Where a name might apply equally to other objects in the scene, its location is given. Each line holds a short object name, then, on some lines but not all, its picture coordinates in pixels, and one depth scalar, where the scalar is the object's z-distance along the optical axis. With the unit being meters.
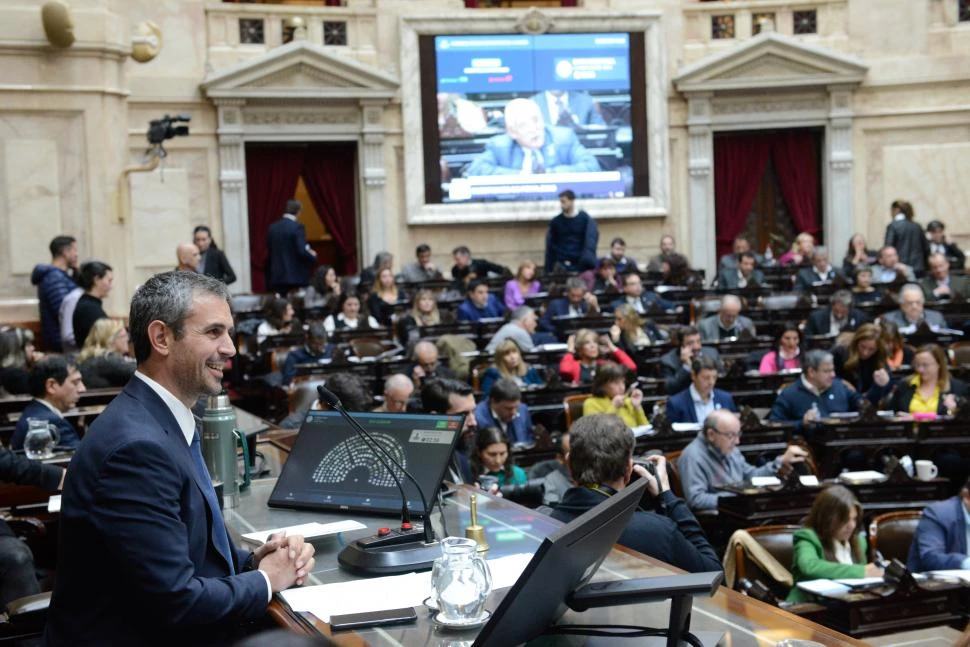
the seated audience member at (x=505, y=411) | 7.68
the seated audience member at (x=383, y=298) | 12.50
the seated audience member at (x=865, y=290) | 12.43
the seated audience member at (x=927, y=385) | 8.68
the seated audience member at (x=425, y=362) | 9.57
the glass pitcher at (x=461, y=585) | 2.42
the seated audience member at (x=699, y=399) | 8.32
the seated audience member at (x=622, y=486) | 3.56
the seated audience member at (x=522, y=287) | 12.87
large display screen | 15.85
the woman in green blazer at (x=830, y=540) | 5.39
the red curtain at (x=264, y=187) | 15.75
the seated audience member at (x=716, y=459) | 6.85
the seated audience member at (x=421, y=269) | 14.35
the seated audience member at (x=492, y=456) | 6.25
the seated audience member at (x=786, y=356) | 10.09
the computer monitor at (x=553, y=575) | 2.12
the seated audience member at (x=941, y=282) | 12.70
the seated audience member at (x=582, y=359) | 9.67
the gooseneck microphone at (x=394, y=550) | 2.84
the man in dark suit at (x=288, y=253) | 13.98
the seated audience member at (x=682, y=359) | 9.31
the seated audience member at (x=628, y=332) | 10.83
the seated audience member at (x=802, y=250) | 14.55
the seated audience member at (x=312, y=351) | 10.09
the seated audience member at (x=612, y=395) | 8.12
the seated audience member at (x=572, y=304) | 11.77
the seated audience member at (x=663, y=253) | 15.18
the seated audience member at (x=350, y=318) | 11.52
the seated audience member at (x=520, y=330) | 10.53
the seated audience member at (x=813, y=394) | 8.69
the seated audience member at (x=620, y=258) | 14.46
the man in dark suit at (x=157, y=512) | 2.35
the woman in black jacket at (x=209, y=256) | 12.71
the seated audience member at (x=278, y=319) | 11.20
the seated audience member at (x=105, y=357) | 7.83
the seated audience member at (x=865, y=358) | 9.84
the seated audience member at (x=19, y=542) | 4.82
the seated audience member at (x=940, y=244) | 14.75
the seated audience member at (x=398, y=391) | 6.79
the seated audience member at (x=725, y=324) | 11.04
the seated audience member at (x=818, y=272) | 13.57
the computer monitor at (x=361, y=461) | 3.34
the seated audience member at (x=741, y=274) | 14.03
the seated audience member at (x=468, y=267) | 14.33
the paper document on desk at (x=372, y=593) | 2.59
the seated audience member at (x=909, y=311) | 10.92
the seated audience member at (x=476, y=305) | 12.19
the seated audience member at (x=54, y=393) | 6.13
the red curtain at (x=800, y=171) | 17.08
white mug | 7.10
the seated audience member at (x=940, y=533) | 5.63
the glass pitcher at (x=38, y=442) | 5.55
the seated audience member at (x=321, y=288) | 12.77
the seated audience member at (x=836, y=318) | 11.23
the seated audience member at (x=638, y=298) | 12.45
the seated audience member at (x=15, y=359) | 7.19
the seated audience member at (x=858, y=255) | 14.61
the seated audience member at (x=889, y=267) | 13.36
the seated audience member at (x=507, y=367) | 9.37
